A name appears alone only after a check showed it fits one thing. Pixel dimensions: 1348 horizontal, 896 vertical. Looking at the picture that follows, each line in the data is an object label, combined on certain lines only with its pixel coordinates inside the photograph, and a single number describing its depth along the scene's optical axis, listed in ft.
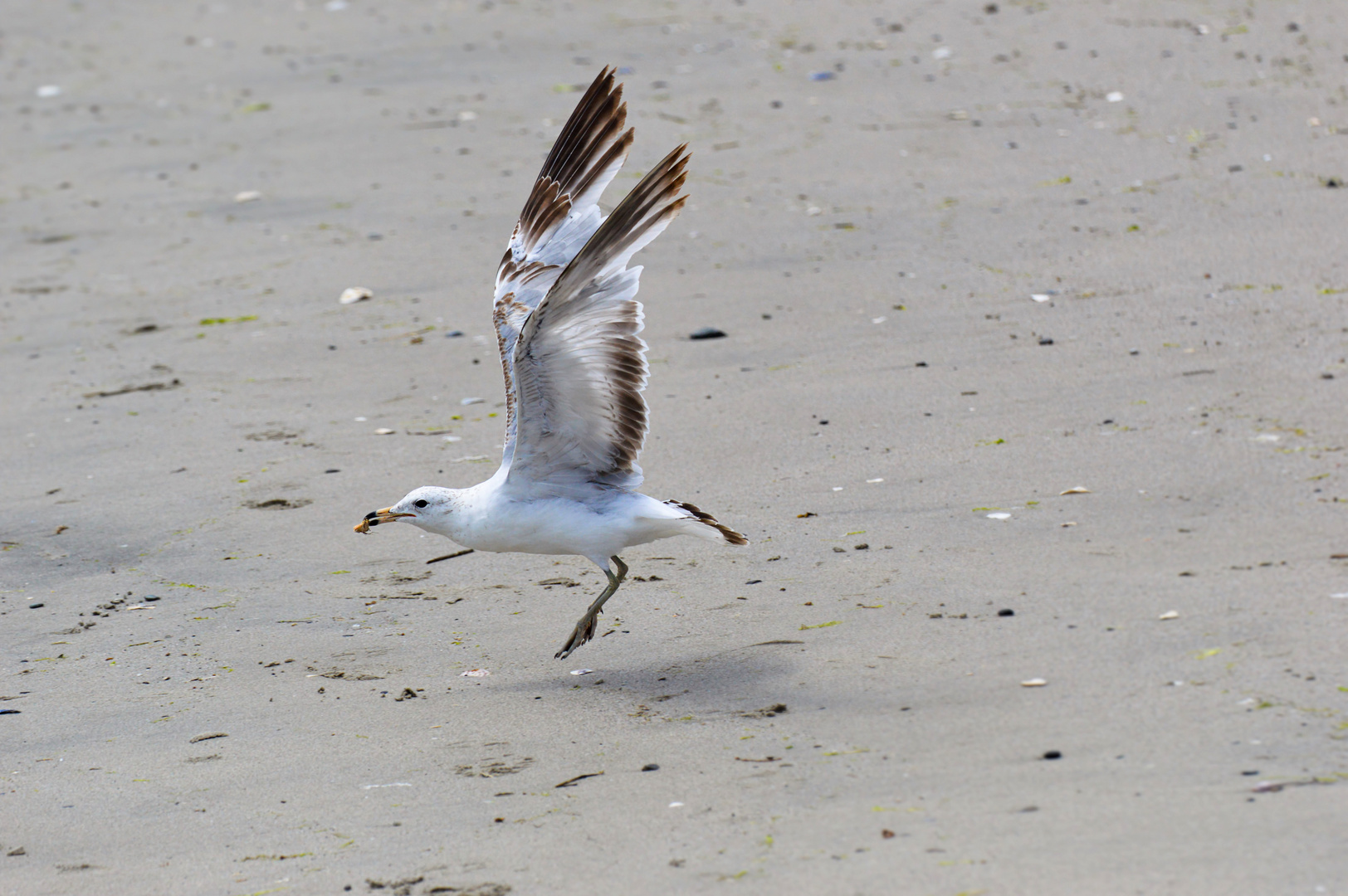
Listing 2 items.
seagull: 28.45
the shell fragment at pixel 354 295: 52.85
